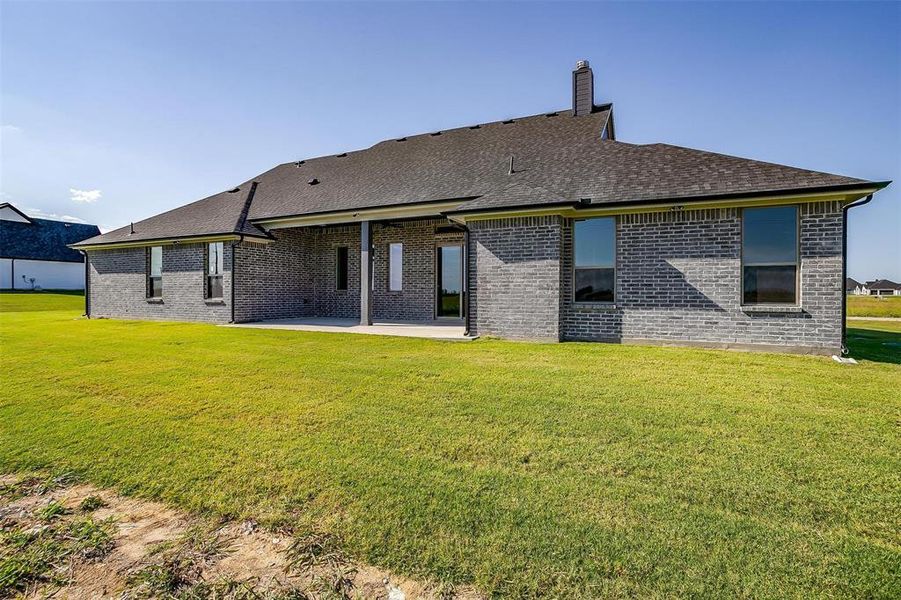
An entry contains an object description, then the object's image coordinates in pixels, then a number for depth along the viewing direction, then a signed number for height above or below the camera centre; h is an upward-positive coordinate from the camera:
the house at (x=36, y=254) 31.52 +3.12
